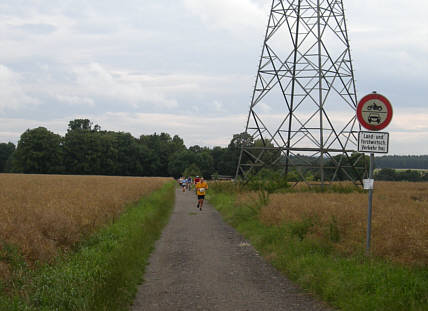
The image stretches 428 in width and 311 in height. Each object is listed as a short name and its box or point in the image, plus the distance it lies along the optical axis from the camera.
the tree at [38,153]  104.19
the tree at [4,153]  135.88
